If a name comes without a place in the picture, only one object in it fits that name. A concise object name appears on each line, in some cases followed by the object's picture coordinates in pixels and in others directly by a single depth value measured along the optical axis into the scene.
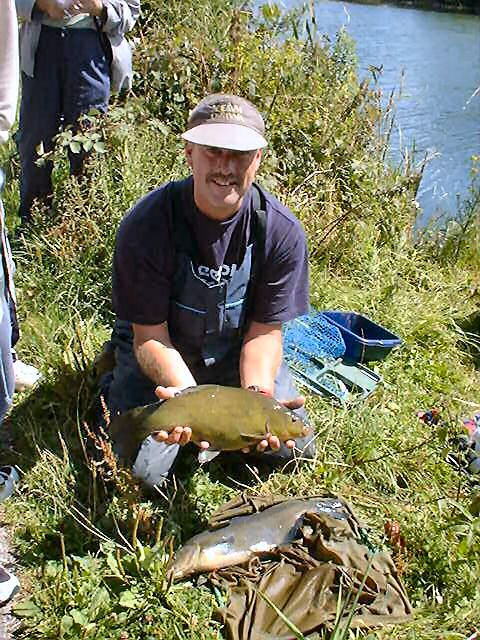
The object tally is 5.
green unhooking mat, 2.34
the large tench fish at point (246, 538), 2.48
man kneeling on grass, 2.62
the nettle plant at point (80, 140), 4.00
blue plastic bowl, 3.88
